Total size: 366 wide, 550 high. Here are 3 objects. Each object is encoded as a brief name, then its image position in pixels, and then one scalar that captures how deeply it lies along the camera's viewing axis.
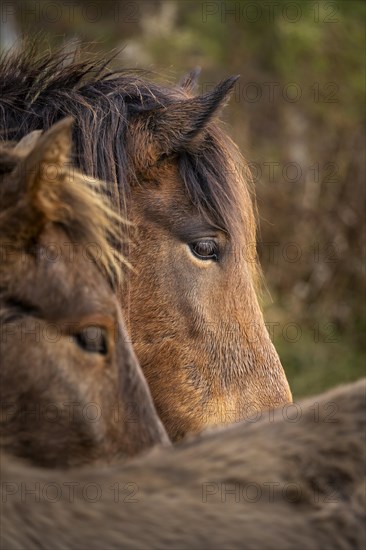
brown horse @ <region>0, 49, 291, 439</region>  7.29
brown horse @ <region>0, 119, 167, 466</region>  5.00
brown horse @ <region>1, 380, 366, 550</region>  3.30
